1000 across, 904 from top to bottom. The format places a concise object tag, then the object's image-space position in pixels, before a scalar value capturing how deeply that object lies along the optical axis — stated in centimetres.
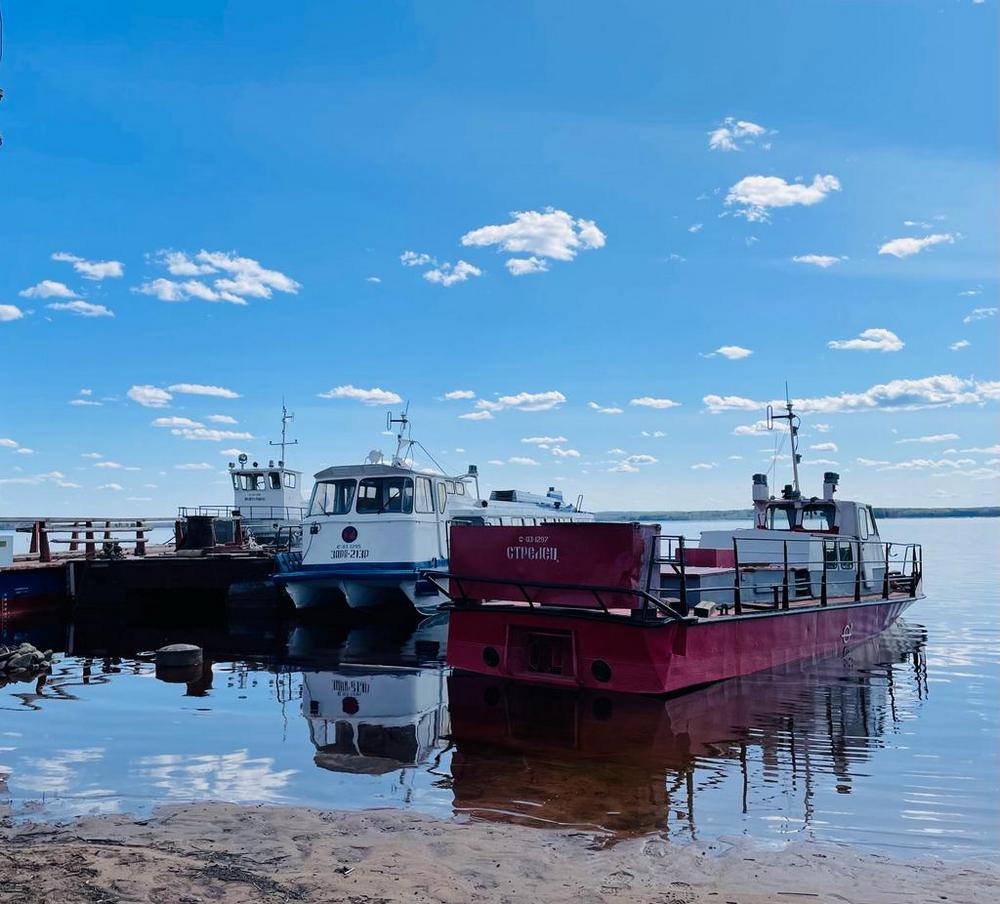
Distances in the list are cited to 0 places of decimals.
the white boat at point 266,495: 3609
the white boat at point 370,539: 2120
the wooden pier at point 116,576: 2372
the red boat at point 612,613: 1173
